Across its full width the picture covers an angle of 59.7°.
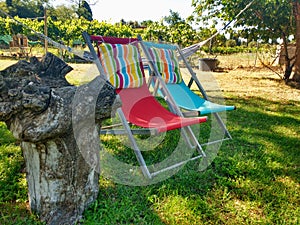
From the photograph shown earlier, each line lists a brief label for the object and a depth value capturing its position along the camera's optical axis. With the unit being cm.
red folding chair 259
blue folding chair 342
